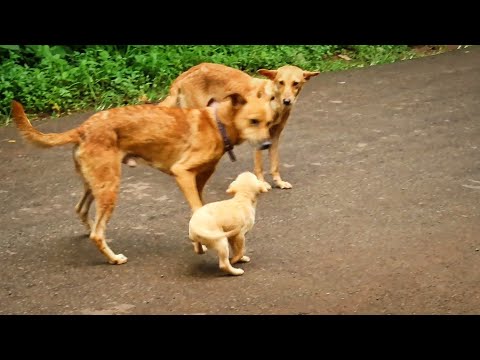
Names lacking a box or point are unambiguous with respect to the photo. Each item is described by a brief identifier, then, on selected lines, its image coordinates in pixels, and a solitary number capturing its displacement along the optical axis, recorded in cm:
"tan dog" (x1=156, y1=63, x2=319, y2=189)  768
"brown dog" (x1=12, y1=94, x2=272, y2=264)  592
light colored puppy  563
